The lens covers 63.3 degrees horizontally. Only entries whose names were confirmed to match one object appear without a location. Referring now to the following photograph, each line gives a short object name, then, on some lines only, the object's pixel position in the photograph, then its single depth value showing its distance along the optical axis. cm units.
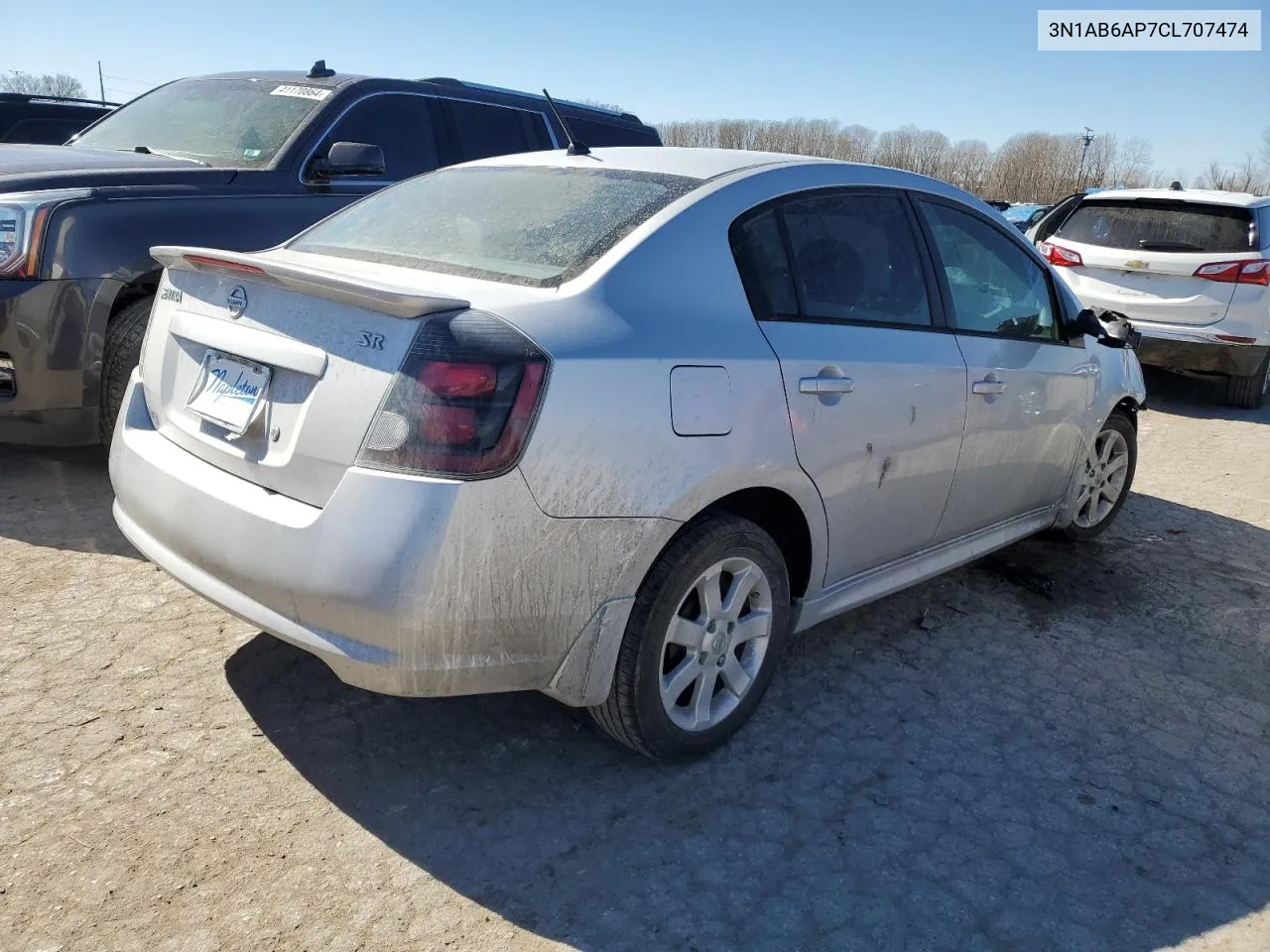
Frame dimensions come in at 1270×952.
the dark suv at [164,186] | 428
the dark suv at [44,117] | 885
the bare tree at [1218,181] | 4270
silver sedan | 230
